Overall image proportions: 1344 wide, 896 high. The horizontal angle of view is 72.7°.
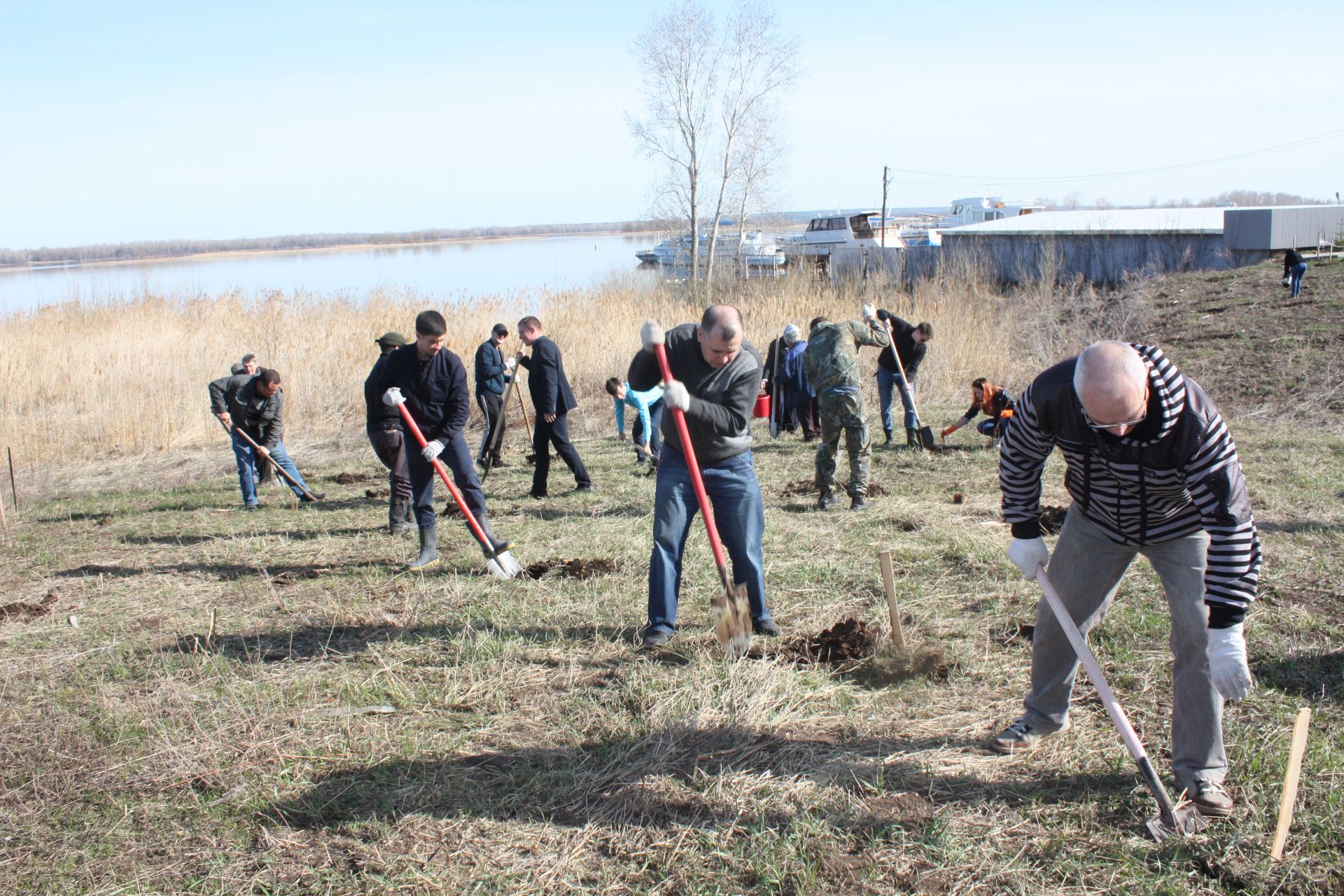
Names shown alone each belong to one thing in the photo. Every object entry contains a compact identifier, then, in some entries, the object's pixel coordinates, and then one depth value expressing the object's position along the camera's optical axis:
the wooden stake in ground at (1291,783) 2.76
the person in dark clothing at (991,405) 9.20
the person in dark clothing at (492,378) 9.91
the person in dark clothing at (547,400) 8.45
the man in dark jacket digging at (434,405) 6.38
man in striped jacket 2.74
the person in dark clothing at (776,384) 10.77
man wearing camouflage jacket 7.45
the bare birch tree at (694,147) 30.50
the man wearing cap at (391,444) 7.08
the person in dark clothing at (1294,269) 18.22
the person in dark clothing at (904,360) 10.36
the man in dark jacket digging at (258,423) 9.20
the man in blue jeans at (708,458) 4.57
